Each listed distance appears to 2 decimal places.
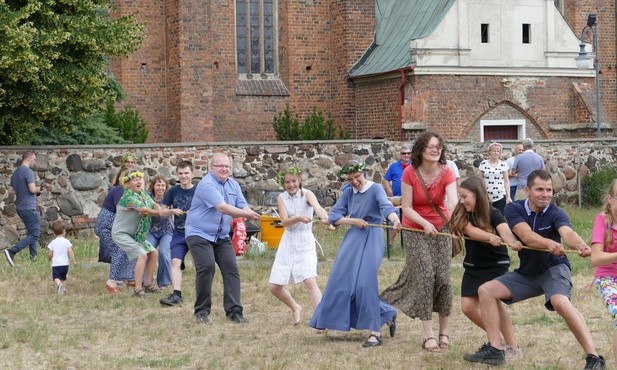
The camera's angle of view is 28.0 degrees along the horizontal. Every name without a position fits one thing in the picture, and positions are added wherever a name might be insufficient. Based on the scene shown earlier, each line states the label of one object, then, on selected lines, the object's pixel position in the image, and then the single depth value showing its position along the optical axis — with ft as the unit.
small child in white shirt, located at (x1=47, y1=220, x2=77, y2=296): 51.72
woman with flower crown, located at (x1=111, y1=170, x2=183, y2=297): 49.70
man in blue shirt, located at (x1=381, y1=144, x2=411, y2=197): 65.31
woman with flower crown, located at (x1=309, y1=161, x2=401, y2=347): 36.99
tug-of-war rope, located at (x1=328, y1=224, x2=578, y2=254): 31.62
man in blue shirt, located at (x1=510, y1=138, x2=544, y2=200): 67.36
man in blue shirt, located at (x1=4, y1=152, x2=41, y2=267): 62.80
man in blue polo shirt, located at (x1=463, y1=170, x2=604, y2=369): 31.40
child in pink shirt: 29.60
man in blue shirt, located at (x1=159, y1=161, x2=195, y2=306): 47.14
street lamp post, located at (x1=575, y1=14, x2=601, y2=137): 98.85
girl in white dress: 40.57
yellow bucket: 64.80
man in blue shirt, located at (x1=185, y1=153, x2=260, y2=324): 41.93
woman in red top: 35.55
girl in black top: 33.32
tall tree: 66.59
